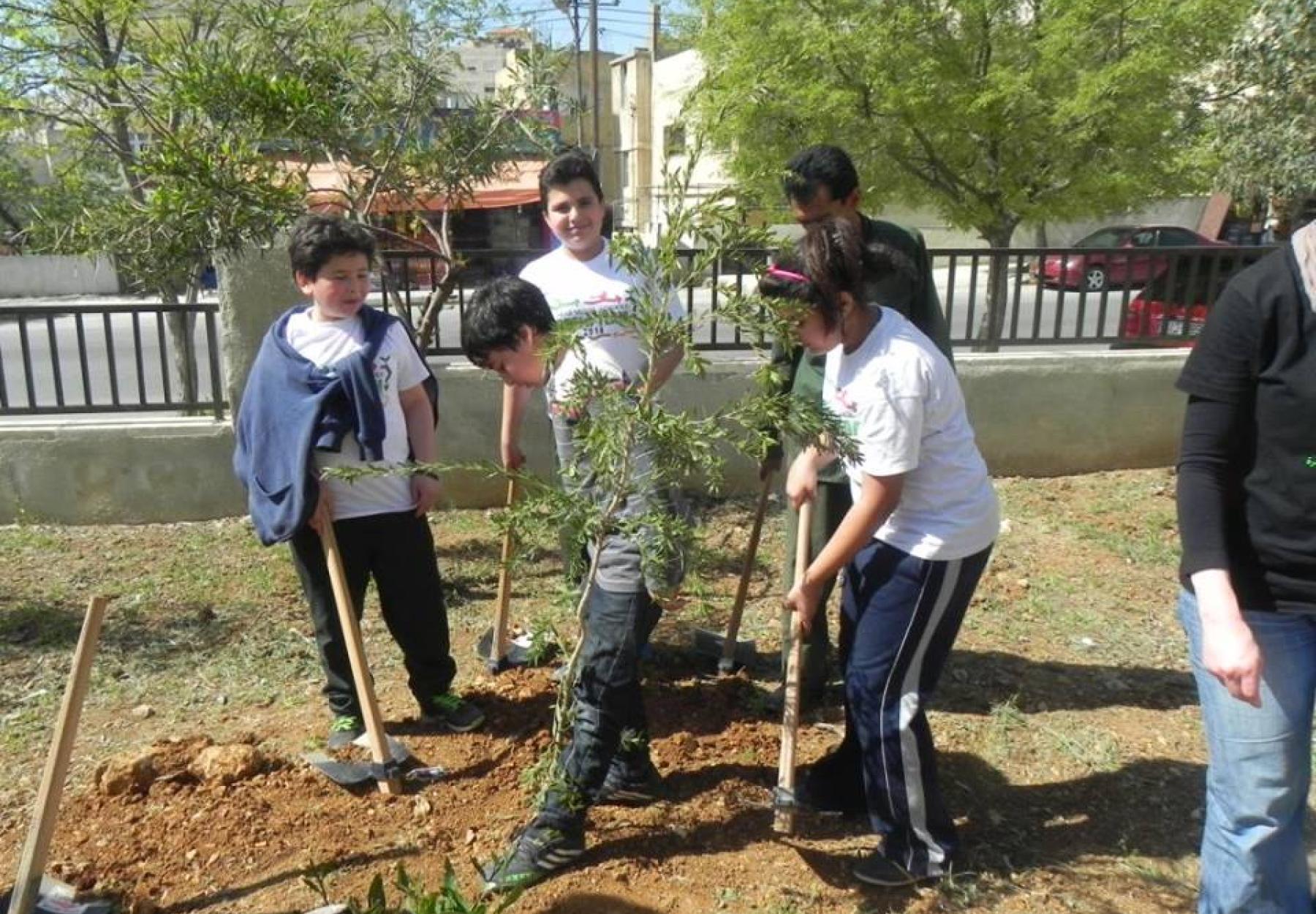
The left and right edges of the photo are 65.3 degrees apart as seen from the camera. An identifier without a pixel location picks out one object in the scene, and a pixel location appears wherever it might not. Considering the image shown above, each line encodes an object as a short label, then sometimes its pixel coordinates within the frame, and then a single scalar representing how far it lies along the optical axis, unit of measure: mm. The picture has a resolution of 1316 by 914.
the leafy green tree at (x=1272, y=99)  6371
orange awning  4816
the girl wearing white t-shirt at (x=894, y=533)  2277
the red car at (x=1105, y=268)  6223
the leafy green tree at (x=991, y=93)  7098
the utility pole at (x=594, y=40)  24594
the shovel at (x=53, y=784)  2119
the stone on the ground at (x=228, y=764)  2998
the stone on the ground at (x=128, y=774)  2957
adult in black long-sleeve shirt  1846
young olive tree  2197
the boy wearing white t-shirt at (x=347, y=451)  3008
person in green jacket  2994
